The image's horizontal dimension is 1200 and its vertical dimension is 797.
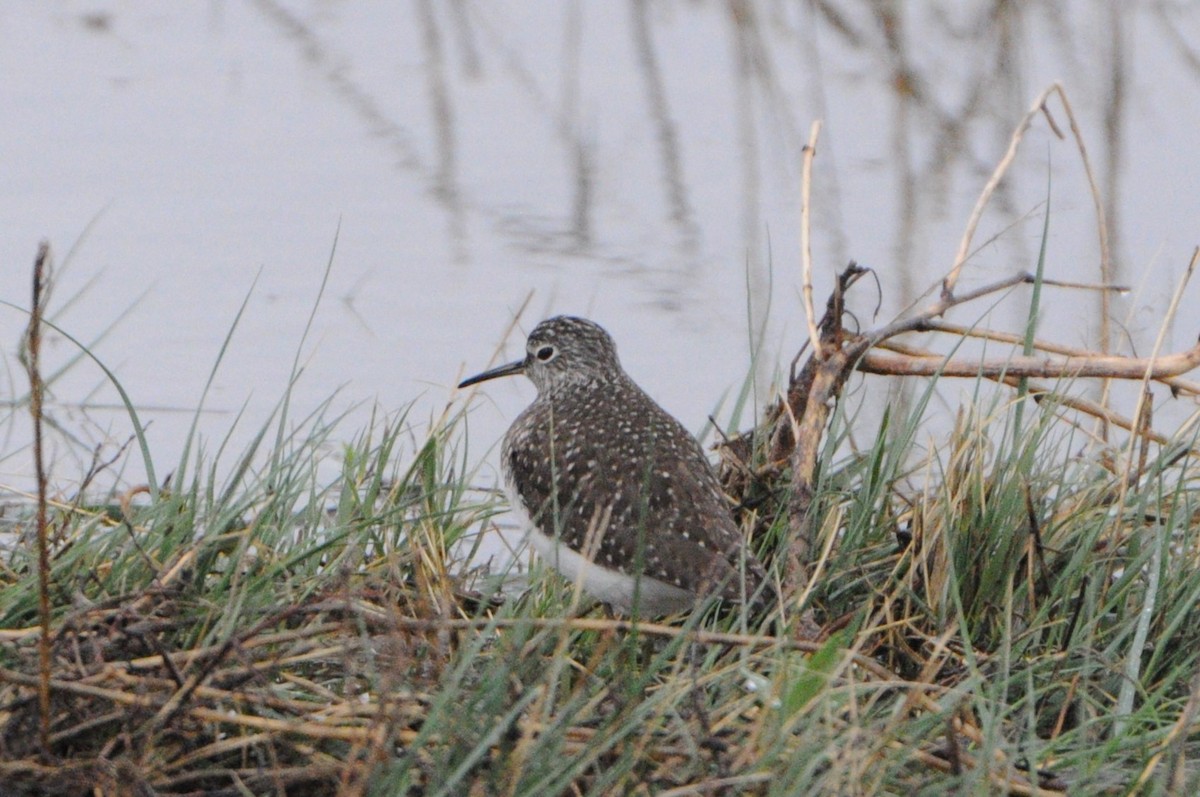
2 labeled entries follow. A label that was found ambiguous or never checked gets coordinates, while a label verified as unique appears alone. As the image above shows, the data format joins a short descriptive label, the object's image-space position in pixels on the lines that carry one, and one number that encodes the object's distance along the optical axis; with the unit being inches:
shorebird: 326.6
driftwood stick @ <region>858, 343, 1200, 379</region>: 353.1
